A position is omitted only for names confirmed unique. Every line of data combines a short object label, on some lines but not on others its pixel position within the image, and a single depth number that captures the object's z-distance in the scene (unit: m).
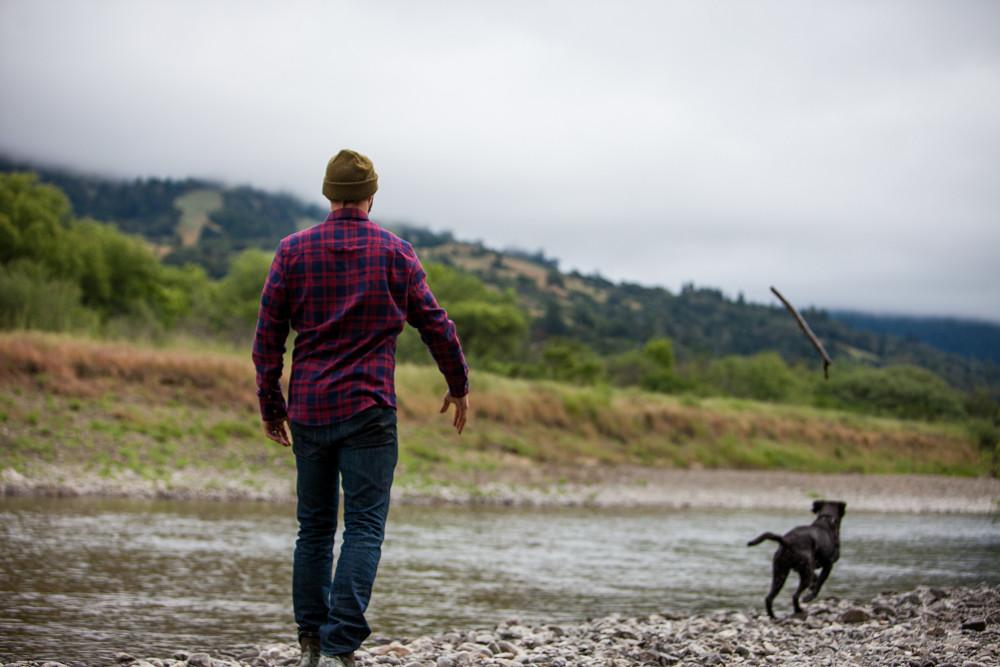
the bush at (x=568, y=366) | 68.75
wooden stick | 7.86
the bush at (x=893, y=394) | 70.94
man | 4.88
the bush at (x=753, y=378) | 87.00
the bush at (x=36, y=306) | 33.31
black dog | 9.31
